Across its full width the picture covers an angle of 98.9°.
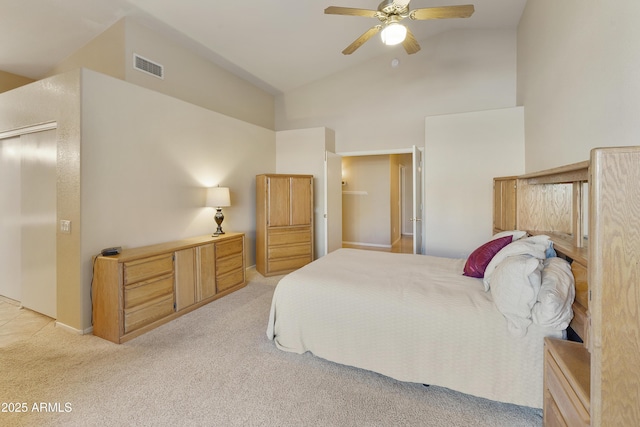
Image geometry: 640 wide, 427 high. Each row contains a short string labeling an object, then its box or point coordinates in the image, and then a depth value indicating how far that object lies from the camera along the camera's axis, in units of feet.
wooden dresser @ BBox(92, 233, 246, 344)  8.00
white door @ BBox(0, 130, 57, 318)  9.14
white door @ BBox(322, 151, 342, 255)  15.81
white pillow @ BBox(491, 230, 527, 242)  7.36
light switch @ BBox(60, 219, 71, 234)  8.40
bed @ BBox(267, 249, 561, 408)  5.27
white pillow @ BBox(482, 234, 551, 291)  5.75
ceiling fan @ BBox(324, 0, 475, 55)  7.50
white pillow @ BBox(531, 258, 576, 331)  4.77
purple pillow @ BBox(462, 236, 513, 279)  7.07
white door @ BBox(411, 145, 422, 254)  12.73
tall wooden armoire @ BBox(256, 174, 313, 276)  14.32
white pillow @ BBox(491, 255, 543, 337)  4.98
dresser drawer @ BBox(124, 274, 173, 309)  8.14
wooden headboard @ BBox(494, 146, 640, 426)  3.10
